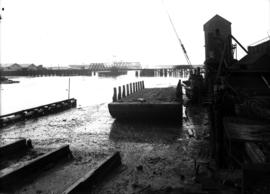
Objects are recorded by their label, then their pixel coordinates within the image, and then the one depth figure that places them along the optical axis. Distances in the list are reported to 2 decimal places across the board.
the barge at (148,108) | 13.38
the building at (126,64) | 171.98
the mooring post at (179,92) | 15.80
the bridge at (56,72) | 90.34
